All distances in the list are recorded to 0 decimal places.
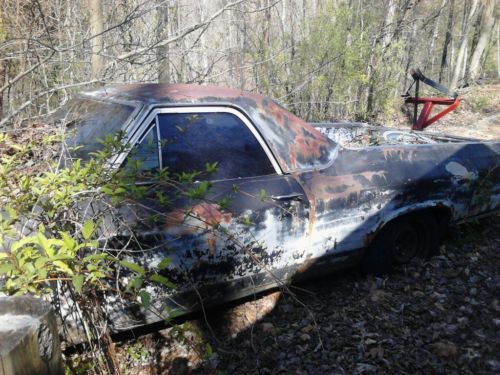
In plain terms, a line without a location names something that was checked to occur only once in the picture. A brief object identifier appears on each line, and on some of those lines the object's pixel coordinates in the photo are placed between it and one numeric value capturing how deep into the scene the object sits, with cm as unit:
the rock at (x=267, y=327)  299
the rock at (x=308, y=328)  299
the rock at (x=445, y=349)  274
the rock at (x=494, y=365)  264
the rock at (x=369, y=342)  286
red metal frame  702
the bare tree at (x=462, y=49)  1686
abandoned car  250
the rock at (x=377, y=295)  335
